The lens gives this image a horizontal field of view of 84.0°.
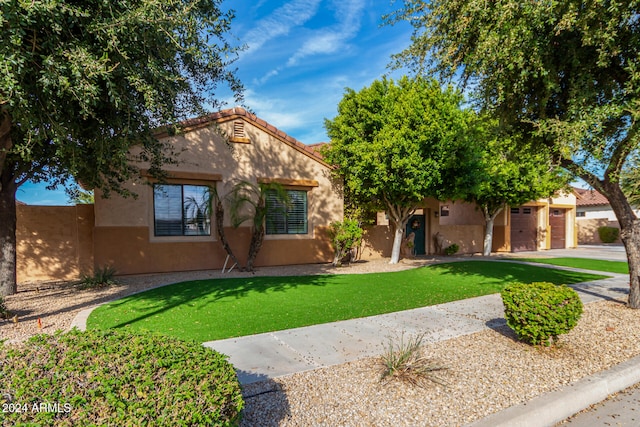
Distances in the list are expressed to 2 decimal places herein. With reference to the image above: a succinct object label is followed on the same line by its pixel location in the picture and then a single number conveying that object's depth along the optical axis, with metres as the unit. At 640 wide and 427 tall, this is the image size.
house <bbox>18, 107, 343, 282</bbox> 11.10
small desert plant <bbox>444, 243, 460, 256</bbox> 18.66
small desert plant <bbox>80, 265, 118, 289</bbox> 9.77
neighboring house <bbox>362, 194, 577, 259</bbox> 17.33
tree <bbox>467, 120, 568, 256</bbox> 8.41
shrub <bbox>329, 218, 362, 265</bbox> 13.62
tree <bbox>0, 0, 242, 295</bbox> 4.36
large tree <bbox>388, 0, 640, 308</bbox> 5.77
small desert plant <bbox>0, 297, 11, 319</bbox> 6.54
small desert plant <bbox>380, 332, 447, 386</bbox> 4.03
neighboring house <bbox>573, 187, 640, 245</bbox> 29.50
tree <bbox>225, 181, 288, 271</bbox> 12.37
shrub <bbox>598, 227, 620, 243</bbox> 28.00
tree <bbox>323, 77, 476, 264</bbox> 12.21
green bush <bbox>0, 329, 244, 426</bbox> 1.93
